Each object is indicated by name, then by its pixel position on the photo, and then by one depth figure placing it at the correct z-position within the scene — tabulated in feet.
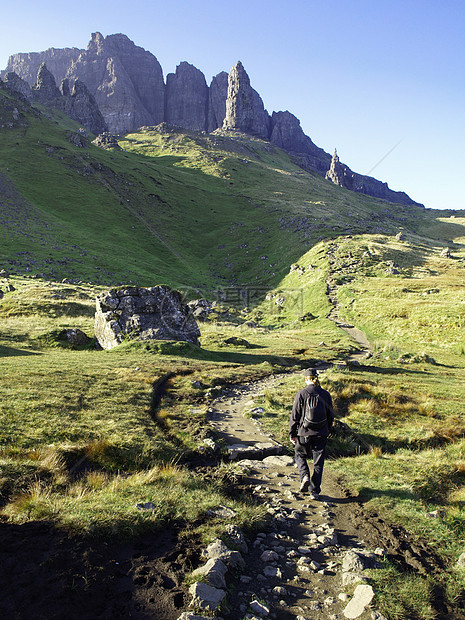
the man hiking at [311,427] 35.12
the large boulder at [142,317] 114.52
